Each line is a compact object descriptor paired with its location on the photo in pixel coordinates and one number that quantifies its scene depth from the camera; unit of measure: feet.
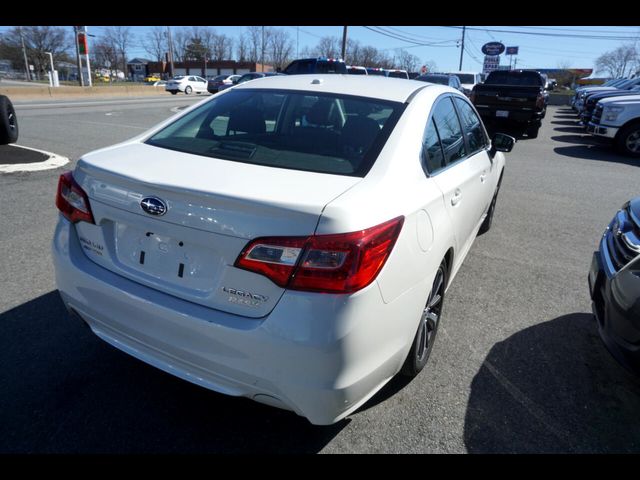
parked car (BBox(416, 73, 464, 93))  57.70
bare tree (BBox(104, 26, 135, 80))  278.34
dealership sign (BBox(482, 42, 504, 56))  154.61
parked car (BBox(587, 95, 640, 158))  36.99
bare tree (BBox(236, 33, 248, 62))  303.68
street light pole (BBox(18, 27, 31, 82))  212.15
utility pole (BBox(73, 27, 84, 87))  142.68
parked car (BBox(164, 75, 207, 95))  124.57
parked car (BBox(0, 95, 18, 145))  25.31
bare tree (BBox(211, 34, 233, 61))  315.00
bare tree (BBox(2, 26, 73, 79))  229.86
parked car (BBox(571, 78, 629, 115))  68.54
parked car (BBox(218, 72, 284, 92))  76.67
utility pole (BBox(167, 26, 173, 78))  186.82
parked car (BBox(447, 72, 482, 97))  76.23
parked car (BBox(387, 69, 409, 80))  80.07
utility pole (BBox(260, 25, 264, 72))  268.37
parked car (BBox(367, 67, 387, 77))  83.25
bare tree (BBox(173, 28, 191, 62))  315.58
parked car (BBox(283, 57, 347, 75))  55.98
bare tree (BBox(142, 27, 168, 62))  312.13
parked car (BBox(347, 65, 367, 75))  66.68
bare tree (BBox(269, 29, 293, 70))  282.36
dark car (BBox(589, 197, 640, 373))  7.57
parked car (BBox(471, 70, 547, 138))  44.16
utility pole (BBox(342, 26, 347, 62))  113.39
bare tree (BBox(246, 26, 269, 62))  282.36
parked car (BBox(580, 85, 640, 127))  46.39
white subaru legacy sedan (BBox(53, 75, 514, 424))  5.81
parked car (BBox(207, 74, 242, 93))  100.70
